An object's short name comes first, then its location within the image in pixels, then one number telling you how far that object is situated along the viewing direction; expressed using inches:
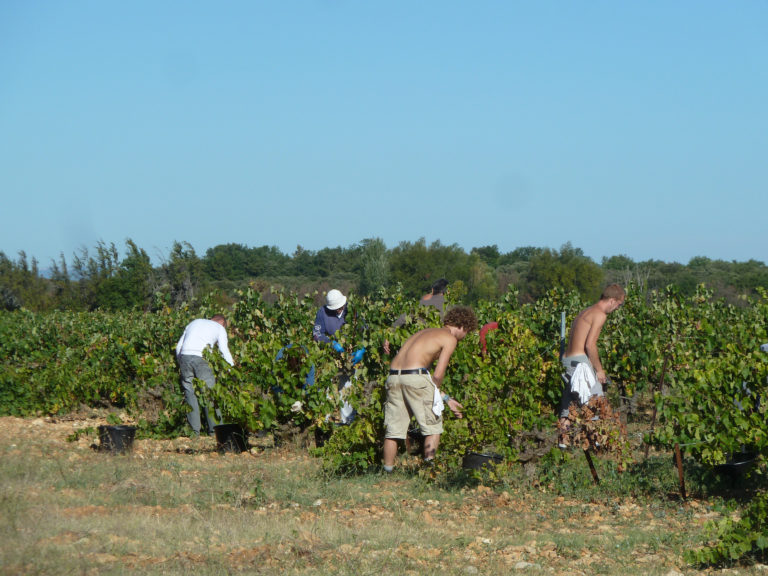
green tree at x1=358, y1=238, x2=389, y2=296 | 5364.2
